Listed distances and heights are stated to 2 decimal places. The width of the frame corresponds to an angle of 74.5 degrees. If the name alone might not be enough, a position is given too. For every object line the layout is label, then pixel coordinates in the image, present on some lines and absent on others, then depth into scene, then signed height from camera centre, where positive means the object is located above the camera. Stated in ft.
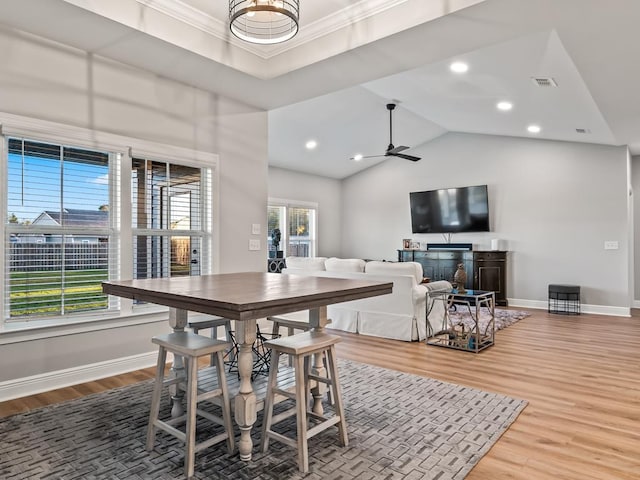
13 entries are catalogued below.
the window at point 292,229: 28.86 +1.35
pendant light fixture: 7.74 +5.64
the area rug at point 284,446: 6.85 -3.63
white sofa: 16.11 -2.36
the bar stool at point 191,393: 6.81 -2.50
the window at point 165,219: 12.70 +0.94
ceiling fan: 21.74 +4.95
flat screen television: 26.53 +2.31
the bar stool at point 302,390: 6.95 -2.55
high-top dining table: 6.09 -0.80
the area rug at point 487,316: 18.93 -3.58
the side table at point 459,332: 14.85 -3.36
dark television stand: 25.18 -1.48
